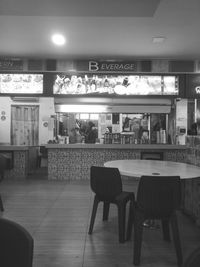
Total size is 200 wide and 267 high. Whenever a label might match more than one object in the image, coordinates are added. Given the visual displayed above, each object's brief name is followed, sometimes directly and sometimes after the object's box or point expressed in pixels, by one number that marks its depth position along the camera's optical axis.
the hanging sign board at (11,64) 6.66
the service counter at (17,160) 7.34
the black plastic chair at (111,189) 3.26
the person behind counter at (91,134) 7.86
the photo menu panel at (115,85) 6.76
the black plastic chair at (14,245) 1.19
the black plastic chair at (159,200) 2.84
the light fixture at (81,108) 7.47
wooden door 8.93
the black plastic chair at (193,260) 1.10
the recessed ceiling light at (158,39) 5.40
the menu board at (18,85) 6.70
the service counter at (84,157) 7.23
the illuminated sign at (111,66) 6.67
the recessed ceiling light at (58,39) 5.32
